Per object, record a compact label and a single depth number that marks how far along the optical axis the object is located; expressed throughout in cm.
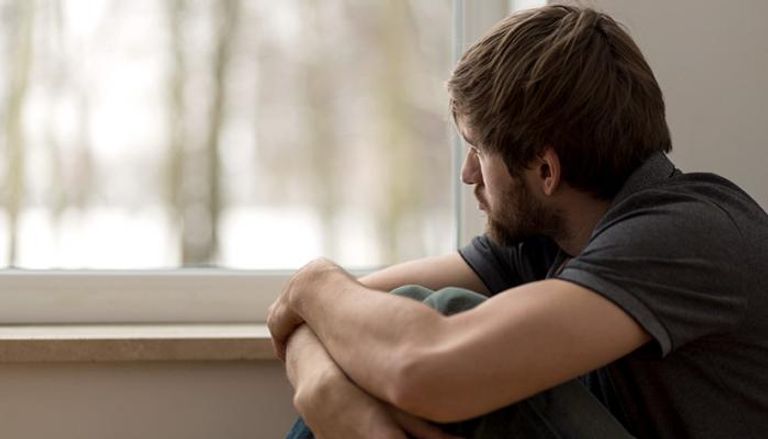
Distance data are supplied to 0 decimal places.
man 174
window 234
